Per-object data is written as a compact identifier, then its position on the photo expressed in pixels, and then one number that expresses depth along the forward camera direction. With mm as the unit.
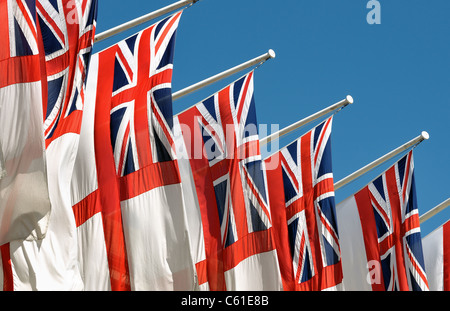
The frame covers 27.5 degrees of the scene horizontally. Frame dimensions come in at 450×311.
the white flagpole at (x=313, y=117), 27047
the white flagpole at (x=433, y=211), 31328
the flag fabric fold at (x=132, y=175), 17141
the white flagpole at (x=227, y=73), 23234
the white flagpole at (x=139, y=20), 19750
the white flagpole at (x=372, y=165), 28781
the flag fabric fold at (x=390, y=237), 25823
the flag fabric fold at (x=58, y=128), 14289
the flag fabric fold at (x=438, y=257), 28828
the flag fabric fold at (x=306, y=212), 23297
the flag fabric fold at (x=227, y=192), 20406
